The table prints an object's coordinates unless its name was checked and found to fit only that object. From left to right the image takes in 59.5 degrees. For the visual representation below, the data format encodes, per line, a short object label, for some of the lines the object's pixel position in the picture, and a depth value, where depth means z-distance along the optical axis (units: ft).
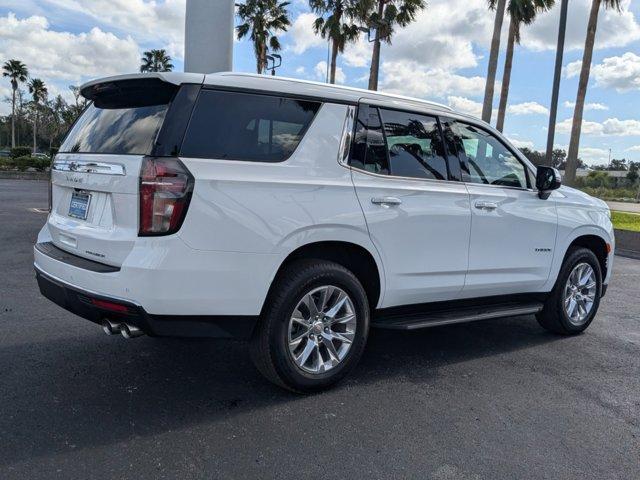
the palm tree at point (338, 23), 88.94
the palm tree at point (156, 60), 170.34
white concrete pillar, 26.58
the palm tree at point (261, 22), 103.19
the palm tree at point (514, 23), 63.46
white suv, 10.19
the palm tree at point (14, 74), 230.07
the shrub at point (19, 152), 128.16
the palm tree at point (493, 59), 59.26
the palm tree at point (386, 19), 77.92
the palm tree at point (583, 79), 61.62
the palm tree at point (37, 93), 245.86
